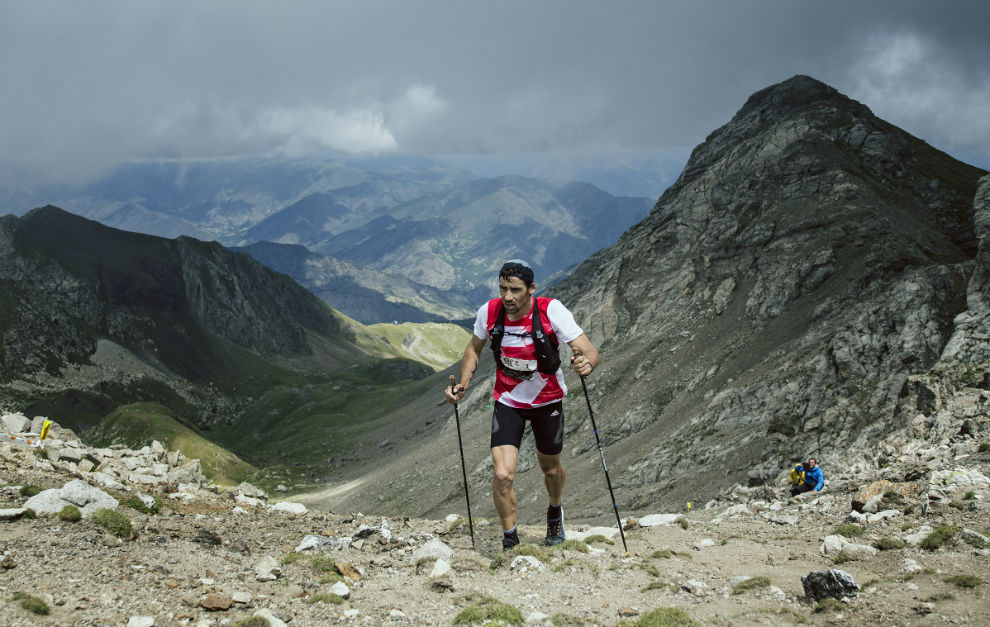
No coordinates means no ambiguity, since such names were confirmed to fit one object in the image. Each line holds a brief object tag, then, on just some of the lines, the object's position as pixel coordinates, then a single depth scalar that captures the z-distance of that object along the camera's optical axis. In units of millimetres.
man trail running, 10281
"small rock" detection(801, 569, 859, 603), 7672
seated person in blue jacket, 19562
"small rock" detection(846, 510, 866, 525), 12210
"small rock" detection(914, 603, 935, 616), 6988
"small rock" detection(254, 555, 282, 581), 9539
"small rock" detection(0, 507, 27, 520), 10406
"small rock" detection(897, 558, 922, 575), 8457
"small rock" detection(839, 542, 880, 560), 9702
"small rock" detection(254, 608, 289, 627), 7477
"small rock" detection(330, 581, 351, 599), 8750
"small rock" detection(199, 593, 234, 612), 7957
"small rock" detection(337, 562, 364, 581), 9773
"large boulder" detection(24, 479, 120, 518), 10922
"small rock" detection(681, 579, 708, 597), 8906
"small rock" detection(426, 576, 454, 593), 9086
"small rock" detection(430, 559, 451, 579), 9602
